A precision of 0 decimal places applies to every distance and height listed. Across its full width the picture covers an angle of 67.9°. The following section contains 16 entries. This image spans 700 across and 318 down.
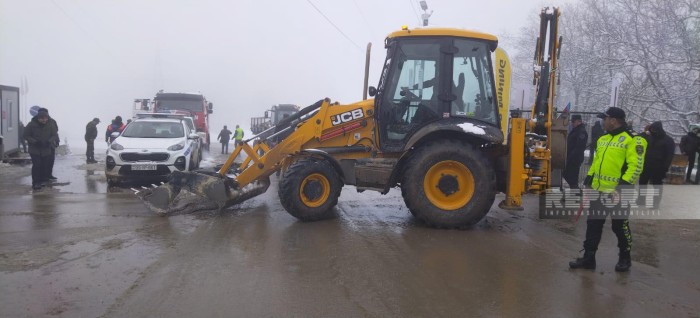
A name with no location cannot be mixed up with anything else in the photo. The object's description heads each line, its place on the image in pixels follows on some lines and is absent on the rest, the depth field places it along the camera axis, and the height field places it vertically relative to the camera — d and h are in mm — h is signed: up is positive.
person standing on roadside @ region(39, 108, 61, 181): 10979 -249
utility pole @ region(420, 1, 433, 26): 19072 +4842
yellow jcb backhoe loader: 7098 -104
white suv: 11133 -505
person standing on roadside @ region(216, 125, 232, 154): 24266 -83
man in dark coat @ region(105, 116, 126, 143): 17172 +155
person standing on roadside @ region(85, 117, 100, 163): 16312 -207
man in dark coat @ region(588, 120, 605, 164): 12817 +380
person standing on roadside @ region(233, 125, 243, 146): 24111 +77
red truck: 21219 +1176
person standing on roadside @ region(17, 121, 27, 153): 17138 -458
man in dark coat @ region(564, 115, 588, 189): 9633 +32
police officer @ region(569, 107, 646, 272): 5070 -299
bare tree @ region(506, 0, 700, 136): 18531 +3588
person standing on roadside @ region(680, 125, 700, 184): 11891 +127
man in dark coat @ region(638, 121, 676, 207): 9273 -73
